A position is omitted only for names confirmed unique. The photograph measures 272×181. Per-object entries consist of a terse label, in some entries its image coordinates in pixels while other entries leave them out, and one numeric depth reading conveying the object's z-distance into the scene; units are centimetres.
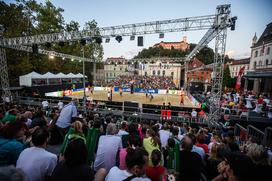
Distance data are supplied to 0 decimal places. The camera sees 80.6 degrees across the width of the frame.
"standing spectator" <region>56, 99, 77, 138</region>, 607
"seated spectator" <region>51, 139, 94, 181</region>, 196
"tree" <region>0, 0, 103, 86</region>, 2630
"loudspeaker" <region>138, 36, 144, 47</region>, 1600
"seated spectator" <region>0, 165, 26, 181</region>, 133
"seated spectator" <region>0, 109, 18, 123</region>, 562
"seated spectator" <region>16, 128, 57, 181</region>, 233
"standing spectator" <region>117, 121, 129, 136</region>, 494
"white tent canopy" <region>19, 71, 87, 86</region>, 2547
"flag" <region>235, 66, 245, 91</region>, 1418
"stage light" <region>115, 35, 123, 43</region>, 1646
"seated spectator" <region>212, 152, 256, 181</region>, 203
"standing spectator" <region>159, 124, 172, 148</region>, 536
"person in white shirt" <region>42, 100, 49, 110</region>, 1538
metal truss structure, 1145
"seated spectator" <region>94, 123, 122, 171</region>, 343
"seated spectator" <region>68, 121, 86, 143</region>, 416
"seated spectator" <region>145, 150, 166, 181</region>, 255
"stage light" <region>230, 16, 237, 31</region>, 1089
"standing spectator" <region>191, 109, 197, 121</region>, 1344
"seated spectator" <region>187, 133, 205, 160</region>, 389
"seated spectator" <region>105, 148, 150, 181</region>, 202
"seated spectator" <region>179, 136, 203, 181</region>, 317
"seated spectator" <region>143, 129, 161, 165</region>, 398
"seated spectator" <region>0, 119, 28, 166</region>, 266
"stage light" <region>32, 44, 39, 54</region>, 1887
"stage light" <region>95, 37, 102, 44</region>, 1675
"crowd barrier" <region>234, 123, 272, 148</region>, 713
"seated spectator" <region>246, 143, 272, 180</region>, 240
